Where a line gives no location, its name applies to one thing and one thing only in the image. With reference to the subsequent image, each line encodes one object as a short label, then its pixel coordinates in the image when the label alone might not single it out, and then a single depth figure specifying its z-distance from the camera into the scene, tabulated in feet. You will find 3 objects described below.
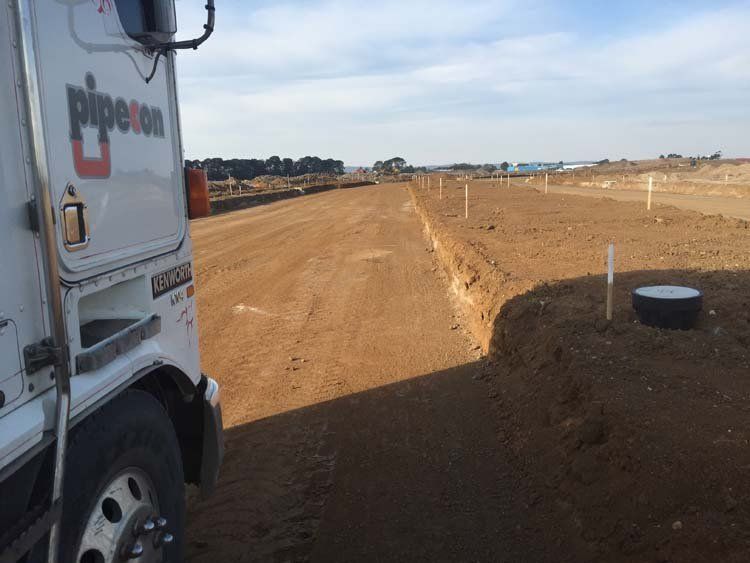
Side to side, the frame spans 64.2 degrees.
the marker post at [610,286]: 20.36
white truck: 6.61
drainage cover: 19.99
